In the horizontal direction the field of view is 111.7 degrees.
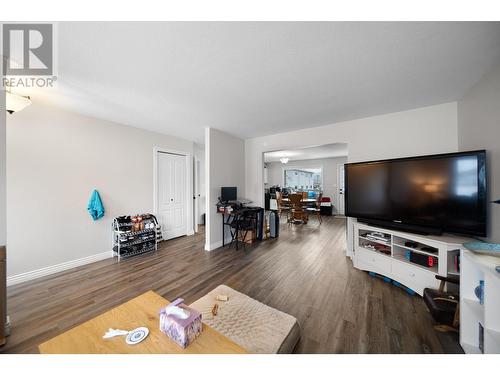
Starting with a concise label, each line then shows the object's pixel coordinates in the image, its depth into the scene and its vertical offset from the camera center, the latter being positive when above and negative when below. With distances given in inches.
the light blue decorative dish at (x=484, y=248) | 51.6 -18.8
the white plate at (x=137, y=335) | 37.9 -34.0
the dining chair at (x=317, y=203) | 261.6 -23.7
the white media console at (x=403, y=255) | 72.0 -34.8
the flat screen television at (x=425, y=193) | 71.3 -2.2
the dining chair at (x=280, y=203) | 247.4 -23.3
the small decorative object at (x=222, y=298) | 72.8 -46.9
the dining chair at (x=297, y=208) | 222.2 -26.2
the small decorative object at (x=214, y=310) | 63.2 -45.4
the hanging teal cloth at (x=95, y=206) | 113.0 -11.3
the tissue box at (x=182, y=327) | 37.6 -31.9
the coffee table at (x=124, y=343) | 36.0 -34.4
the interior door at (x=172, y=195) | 156.8 -5.7
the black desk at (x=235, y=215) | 141.9 -23.6
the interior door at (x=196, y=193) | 192.1 -4.9
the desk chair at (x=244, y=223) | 143.6 -29.6
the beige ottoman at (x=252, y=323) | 51.7 -47.9
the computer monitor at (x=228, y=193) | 148.6 -4.2
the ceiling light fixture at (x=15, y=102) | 67.7 +36.2
